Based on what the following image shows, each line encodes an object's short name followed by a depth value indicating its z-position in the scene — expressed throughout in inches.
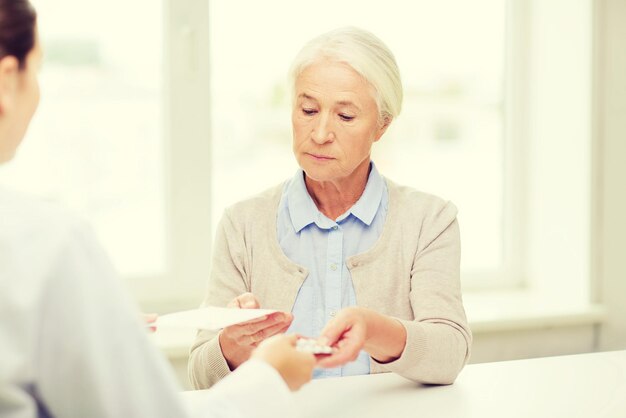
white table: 57.6
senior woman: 69.9
